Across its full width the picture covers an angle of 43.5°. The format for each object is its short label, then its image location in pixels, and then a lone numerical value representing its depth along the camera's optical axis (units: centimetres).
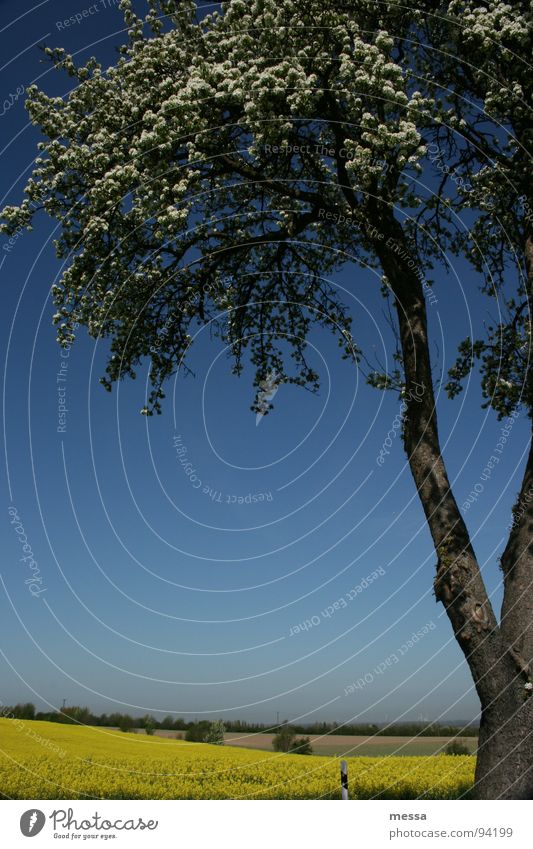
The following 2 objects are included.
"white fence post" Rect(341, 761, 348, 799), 1149
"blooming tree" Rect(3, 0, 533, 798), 1148
